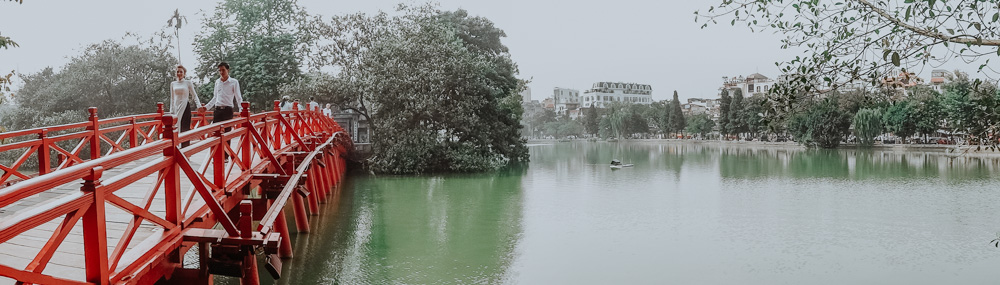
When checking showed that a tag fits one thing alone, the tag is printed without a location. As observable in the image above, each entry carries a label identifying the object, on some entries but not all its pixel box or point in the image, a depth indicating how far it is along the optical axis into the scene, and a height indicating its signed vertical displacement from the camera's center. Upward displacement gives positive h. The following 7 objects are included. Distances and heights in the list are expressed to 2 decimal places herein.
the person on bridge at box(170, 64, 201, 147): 8.89 +0.66
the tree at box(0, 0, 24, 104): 7.89 +1.19
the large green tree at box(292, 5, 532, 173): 23.92 +1.57
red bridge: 3.12 -0.44
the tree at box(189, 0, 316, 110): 28.38 +4.26
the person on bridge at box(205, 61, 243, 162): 9.38 +0.66
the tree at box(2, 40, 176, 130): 28.12 +2.71
